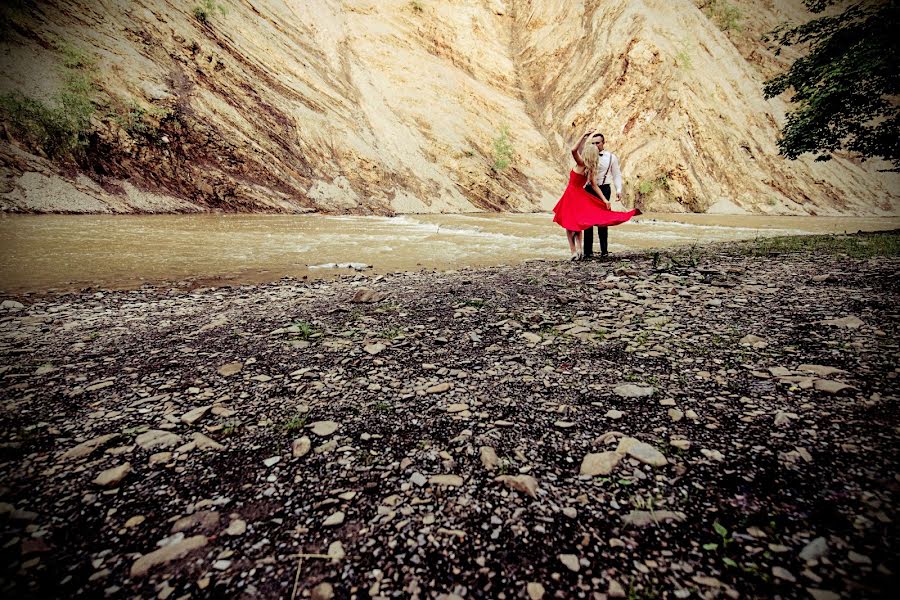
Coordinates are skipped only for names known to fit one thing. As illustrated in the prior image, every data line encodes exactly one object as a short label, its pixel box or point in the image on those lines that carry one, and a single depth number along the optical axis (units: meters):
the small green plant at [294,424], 2.64
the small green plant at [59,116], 21.16
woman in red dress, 8.05
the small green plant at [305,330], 4.50
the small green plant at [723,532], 1.62
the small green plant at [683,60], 46.31
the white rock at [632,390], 2.90
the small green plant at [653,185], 43.36
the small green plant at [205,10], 30.42
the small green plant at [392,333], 4.41
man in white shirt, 7.87
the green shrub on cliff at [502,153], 44.44
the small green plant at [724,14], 57.16
